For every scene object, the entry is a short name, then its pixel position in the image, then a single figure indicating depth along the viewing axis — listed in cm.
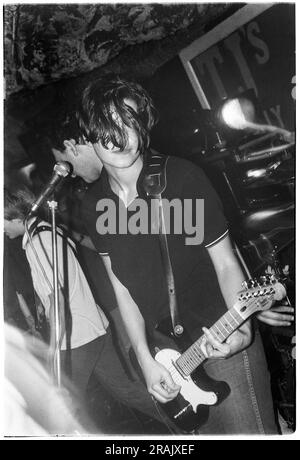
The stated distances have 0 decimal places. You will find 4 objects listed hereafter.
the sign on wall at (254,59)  226
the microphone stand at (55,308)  212
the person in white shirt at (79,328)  229
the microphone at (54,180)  213
